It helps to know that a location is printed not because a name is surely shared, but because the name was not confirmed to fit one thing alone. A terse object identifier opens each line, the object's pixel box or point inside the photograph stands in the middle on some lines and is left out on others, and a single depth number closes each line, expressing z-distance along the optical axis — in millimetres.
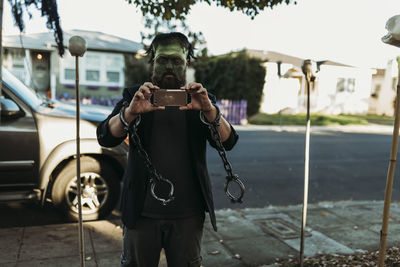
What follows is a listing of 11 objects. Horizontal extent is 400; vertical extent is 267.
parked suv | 4105
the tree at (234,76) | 18484
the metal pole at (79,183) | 2461
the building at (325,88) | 27903
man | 1975
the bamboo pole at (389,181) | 2203
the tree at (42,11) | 3160
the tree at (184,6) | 3348
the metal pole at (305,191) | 3265
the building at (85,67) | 19078
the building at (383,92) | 32969
